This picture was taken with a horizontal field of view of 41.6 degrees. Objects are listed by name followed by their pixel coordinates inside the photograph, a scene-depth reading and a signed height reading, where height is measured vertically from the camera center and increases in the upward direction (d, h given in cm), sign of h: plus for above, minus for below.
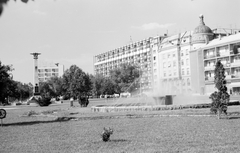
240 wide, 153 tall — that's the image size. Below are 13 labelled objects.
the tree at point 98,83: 10865 +596
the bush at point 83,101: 3991 -7
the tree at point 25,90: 10811 +415
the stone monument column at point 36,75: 6831 +598
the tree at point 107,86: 10475 +462
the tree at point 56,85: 11017 +551
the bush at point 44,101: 5203 +3
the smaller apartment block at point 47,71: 18225 +1751
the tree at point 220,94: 1689 +22
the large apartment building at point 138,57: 10469 +1733
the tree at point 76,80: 7831 +524
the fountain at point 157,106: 2373 -52
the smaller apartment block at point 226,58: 6188 +826
